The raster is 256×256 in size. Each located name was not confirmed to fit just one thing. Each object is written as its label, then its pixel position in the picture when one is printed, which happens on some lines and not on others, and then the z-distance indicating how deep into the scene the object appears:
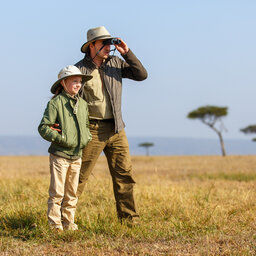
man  9.96
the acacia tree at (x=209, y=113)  87.86
